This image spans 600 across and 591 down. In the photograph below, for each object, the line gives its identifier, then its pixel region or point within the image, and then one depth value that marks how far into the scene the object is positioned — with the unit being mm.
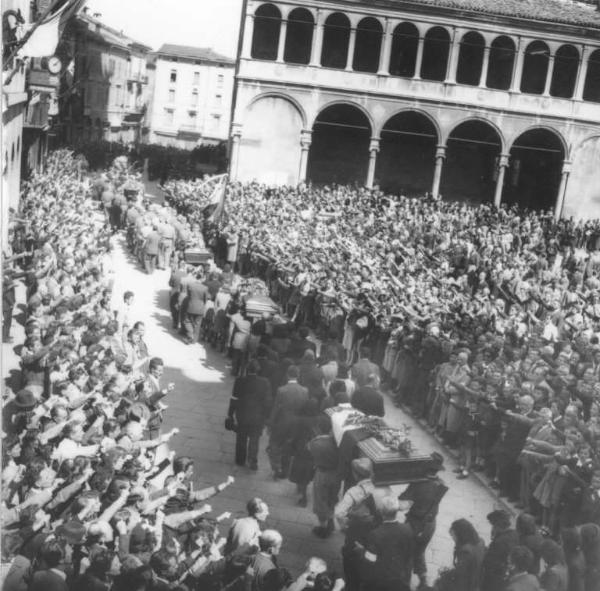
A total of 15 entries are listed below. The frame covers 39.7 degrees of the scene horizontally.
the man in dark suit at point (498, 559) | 6949
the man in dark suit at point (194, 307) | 15492
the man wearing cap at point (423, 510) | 7875
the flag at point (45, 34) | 11438
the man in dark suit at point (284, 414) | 9805
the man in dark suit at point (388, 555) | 6766
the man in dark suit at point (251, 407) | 10188
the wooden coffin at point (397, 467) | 7949
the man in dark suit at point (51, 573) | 5582
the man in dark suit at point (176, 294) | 16234
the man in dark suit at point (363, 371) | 11070
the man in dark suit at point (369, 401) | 10070
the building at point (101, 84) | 21859
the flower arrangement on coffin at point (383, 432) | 8207
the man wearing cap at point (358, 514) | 7086
